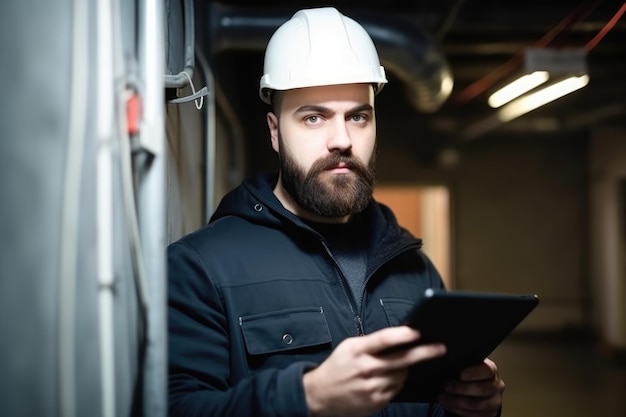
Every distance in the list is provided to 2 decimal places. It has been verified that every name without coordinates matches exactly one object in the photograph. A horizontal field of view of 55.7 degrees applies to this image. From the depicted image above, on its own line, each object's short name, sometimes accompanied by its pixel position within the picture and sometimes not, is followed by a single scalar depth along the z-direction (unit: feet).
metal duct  8.05
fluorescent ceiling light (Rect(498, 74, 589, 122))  11.22
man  3.71
